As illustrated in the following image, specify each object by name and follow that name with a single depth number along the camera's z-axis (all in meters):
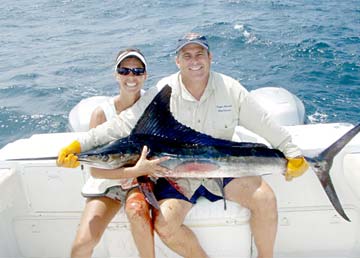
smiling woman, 2.47
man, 2.56
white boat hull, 2.77
